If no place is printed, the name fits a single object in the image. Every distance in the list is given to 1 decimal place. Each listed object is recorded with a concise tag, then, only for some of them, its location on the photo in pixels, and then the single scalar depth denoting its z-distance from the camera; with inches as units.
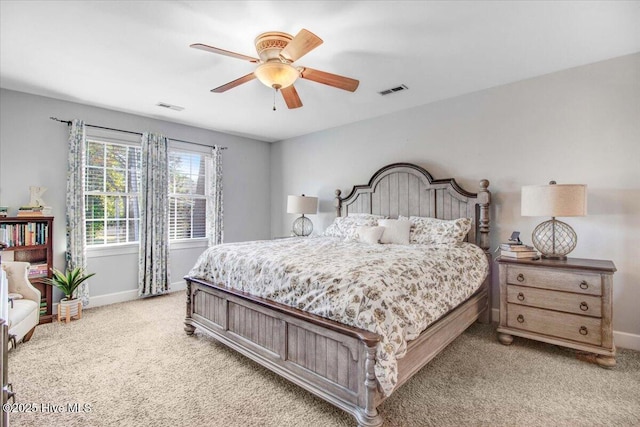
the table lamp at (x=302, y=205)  190.2
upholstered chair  105.4
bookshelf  127.6
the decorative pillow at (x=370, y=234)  135.3
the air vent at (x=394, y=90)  133.5
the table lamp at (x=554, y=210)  99.7
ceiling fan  84.4
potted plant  134.0
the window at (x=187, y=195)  187.3
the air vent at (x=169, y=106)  152.4
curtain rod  145.3
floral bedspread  67.9
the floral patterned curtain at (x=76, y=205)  146.9
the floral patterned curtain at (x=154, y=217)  169.0
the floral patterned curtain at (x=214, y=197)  199.3
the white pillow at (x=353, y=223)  151.3
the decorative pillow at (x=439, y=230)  128.0
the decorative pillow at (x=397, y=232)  134.3
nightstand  93.1
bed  66.6
